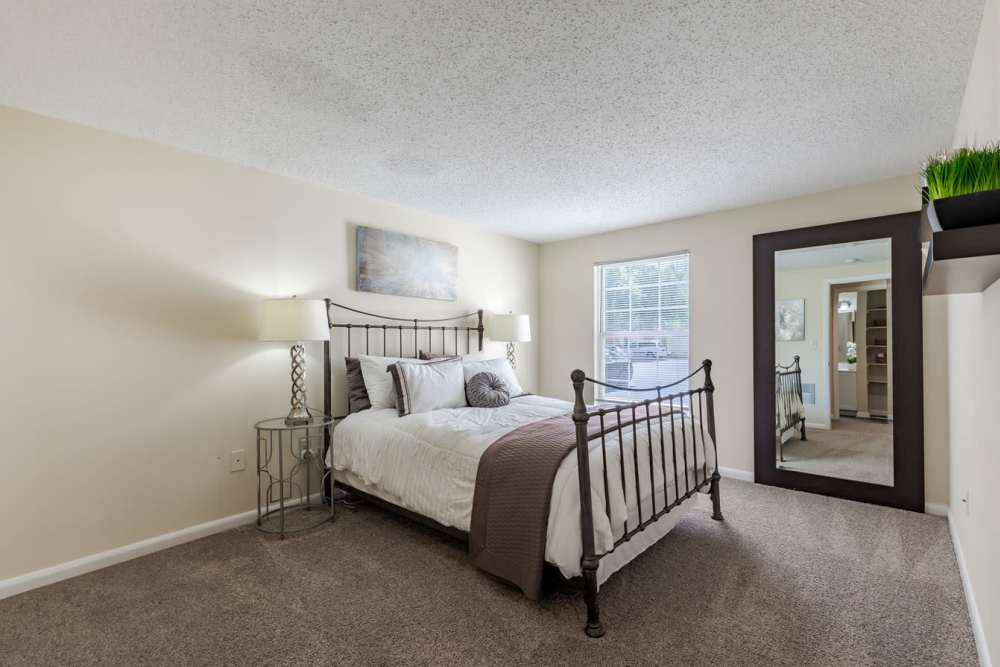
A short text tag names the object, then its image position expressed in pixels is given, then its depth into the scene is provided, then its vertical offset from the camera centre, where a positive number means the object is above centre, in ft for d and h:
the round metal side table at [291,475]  9.80 -3.21
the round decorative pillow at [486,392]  11.12 -1.44
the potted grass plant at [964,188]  3.43 +1.14
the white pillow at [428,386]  10.23 -1.22
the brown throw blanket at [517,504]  6.49 -2.54
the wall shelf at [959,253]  3.43 +0.59
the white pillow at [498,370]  12.00 -1.00
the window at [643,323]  14.26 +0.28
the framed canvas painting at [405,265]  11.89 +1.86
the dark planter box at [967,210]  3.41 +0.91
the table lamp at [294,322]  9.26 +0.23
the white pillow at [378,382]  10.55 -1.13
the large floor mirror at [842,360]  10.32 -0.71
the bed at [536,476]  6.35 -2.39
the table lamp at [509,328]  14.24 +0.13
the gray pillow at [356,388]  10.71 -1.31
